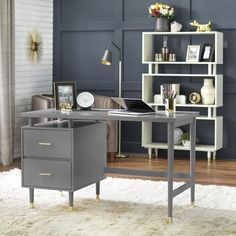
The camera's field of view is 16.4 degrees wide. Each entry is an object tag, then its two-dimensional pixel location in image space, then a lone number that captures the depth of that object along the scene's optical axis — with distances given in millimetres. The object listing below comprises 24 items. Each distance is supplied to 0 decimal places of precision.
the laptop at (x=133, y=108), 6284
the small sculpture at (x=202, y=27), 9520
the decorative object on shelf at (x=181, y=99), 9680
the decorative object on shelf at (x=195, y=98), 9632
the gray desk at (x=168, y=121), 5984
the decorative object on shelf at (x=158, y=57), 9805
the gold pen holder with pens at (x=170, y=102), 6478
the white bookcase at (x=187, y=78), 9457
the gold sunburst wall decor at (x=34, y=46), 10087
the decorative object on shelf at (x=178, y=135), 9758
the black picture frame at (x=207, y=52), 9501
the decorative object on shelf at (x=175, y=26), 9700
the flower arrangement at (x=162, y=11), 9700
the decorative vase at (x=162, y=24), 9743
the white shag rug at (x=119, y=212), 5673
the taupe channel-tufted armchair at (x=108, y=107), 9506
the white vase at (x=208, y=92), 9501
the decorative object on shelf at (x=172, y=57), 9787
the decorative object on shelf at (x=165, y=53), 9777
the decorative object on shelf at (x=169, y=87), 9647
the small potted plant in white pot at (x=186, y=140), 9675
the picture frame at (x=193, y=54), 9627
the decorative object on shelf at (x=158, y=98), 9850
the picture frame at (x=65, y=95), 6745
